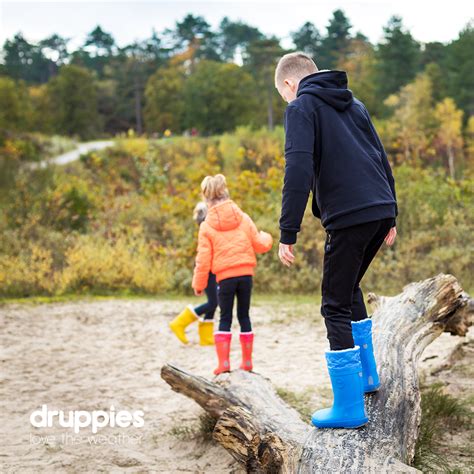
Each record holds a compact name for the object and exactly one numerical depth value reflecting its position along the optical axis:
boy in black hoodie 3.36
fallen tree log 3.18
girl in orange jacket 5.32
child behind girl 7.05
